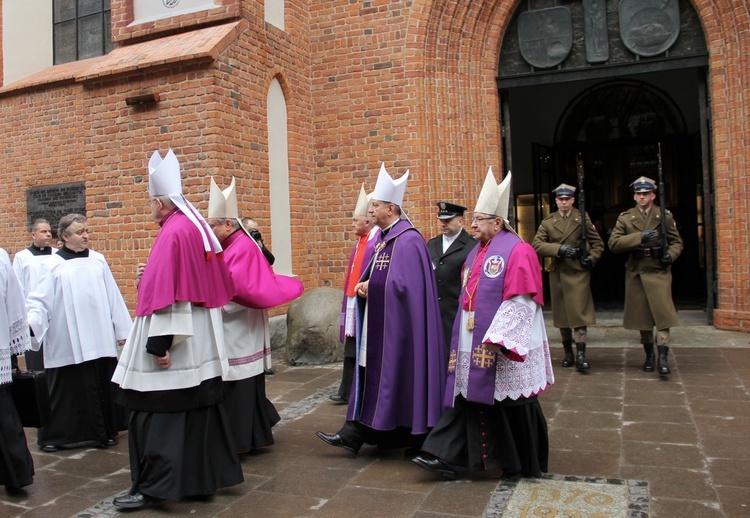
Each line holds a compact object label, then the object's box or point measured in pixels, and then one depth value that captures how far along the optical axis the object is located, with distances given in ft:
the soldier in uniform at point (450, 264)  20.40
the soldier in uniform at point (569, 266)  25.07
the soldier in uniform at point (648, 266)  23.73
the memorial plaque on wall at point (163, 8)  29.86
